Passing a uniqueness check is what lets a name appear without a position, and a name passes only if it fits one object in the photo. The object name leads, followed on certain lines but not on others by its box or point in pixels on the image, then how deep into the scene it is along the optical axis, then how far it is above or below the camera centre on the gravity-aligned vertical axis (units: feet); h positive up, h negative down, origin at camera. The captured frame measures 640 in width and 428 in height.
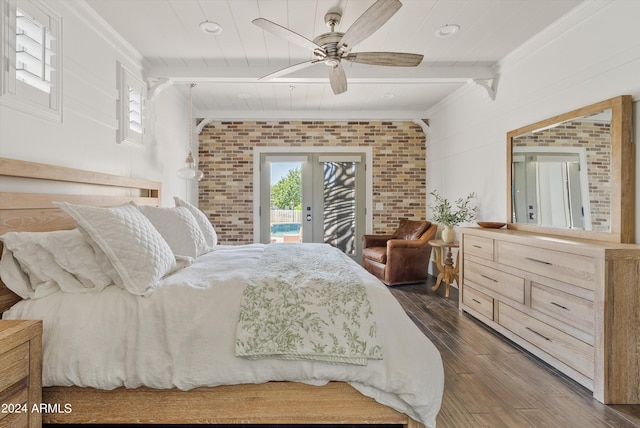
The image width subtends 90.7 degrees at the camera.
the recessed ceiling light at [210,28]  8.32 +5.02
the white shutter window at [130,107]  9.15 +3.31
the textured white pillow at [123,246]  4.85 -0.50
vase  12.71 -0.80
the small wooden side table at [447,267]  12.46 -2.10
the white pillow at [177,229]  7.06 -0.33
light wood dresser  5.79 -1.92
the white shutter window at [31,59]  5.59 +2.99
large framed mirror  6.66 +1.04
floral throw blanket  4.49 -1.56
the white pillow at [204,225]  8.93 -0.30
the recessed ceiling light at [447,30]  8.50 +5.08
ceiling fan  6.19 +3.87
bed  4.43 -2.37
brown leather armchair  13.66 -1.86
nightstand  3.68 -1.96
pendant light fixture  11.83 +1.62
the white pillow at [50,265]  4.77 -0.78
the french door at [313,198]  16.94 +0.92
